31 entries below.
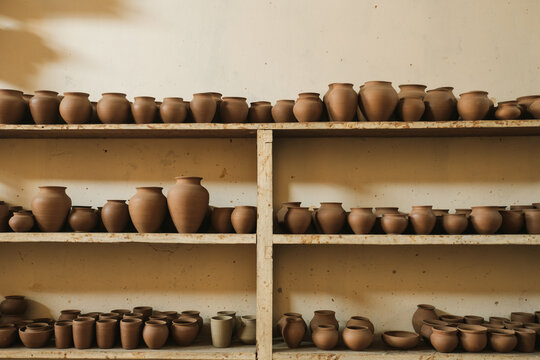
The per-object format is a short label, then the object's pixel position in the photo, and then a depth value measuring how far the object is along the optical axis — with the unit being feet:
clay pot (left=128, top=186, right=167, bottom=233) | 8.64
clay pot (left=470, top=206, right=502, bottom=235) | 8.52
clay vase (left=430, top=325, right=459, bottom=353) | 8.19
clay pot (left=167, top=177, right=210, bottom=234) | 8.57
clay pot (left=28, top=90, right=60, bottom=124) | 8.96
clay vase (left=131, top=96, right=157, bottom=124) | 8.87
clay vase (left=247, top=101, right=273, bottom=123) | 9.14
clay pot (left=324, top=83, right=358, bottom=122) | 8.70
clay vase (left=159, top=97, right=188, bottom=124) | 8.84
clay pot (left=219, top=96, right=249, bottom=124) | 8.92
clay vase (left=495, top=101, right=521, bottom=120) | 8.54
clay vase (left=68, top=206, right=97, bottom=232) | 8.89
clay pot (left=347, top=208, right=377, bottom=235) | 8.61
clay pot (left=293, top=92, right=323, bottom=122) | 8.76
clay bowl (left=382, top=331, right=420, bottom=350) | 8.51
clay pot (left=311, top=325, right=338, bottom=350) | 8.43
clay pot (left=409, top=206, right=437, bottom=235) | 8.59
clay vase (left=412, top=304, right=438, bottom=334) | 9.19
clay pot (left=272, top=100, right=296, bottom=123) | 9.03
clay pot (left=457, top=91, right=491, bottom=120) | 8.60
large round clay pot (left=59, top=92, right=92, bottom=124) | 8.88
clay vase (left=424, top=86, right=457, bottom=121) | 8.80
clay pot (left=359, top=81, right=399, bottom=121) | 8.64
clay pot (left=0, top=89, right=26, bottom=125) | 8.91
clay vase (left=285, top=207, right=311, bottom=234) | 8.67
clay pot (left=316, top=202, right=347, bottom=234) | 8.72
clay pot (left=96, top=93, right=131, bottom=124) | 8.89
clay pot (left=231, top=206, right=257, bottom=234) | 8.68
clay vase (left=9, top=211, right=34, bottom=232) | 8.75
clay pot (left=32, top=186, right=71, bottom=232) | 8.82
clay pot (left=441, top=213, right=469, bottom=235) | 8.54
